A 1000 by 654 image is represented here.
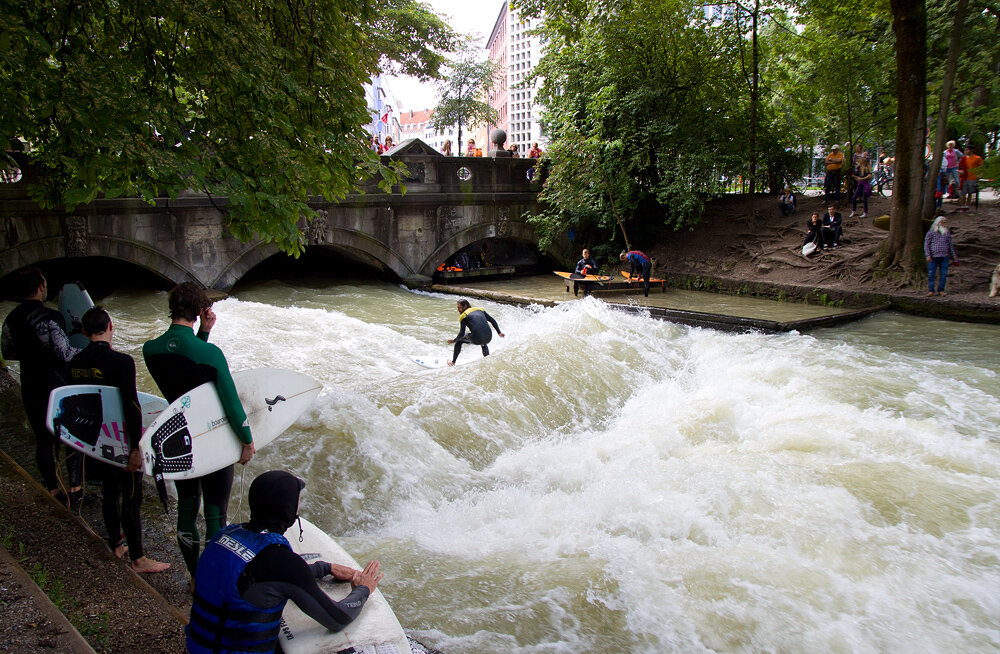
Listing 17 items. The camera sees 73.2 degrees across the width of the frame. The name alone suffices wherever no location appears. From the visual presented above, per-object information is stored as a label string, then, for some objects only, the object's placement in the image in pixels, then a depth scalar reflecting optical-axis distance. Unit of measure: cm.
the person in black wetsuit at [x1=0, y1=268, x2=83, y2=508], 425
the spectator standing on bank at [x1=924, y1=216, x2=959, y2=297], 1291
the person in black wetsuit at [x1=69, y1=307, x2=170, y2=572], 351
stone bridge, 1386
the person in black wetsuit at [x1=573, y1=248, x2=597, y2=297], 1634
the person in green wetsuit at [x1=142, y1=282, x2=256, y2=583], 333
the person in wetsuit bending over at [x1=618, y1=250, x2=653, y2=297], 1563
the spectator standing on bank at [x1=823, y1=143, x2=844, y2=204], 1812
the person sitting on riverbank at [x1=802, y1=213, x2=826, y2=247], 1662
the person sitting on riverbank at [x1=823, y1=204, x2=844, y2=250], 1639
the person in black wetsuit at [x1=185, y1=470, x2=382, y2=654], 229
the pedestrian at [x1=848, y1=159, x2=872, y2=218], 1762
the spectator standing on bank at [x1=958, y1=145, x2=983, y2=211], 1591
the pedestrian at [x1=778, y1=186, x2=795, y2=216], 1875
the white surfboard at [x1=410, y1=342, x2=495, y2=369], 1029
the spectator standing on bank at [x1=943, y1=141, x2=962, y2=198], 1661
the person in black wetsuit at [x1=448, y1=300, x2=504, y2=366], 977
